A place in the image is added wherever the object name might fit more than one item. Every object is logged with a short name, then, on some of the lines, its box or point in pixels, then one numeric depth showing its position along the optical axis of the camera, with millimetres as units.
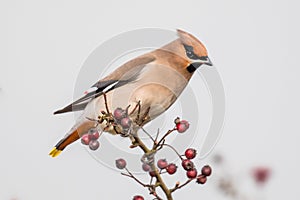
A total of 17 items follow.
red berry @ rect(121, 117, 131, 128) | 5355
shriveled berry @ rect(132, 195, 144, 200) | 5176
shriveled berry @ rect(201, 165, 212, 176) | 5246
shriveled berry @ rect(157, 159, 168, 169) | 5371
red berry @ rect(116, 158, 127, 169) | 5406
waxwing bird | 7566
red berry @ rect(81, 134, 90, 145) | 5527
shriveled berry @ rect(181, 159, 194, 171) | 5372
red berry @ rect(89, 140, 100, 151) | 5414
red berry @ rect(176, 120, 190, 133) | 5635
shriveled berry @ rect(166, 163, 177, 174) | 5391
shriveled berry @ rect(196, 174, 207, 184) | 5246
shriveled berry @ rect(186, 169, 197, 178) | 5285
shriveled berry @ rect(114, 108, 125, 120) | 5429
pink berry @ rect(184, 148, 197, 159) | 5566
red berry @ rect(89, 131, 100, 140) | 5527
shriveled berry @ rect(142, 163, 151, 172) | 5267
